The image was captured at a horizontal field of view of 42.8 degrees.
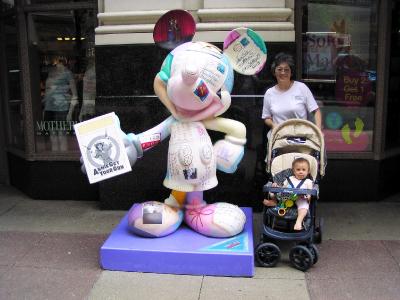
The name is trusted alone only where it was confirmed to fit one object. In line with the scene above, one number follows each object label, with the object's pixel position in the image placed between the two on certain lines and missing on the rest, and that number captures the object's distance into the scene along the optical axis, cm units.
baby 436
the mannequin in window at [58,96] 659
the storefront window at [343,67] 620
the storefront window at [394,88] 630
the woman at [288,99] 505
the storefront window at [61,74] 644
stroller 442
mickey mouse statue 447
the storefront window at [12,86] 685
